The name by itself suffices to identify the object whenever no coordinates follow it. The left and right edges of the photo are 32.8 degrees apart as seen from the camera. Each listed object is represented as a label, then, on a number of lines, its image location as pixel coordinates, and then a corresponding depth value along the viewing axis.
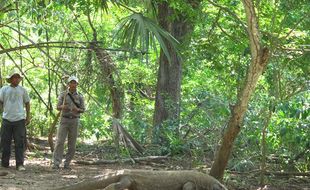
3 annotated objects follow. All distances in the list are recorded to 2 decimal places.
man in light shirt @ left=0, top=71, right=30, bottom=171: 8.49
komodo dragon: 6.20
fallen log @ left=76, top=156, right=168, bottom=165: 10.02
